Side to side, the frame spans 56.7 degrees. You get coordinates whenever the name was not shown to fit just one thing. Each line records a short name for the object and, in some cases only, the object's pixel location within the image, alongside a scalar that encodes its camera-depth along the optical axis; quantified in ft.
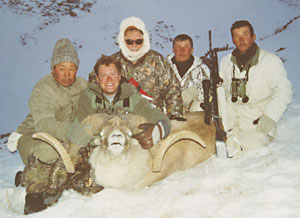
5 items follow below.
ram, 12.28
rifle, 16.37
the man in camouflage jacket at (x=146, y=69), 17.29
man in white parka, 16.22
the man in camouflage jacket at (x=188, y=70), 20.36
